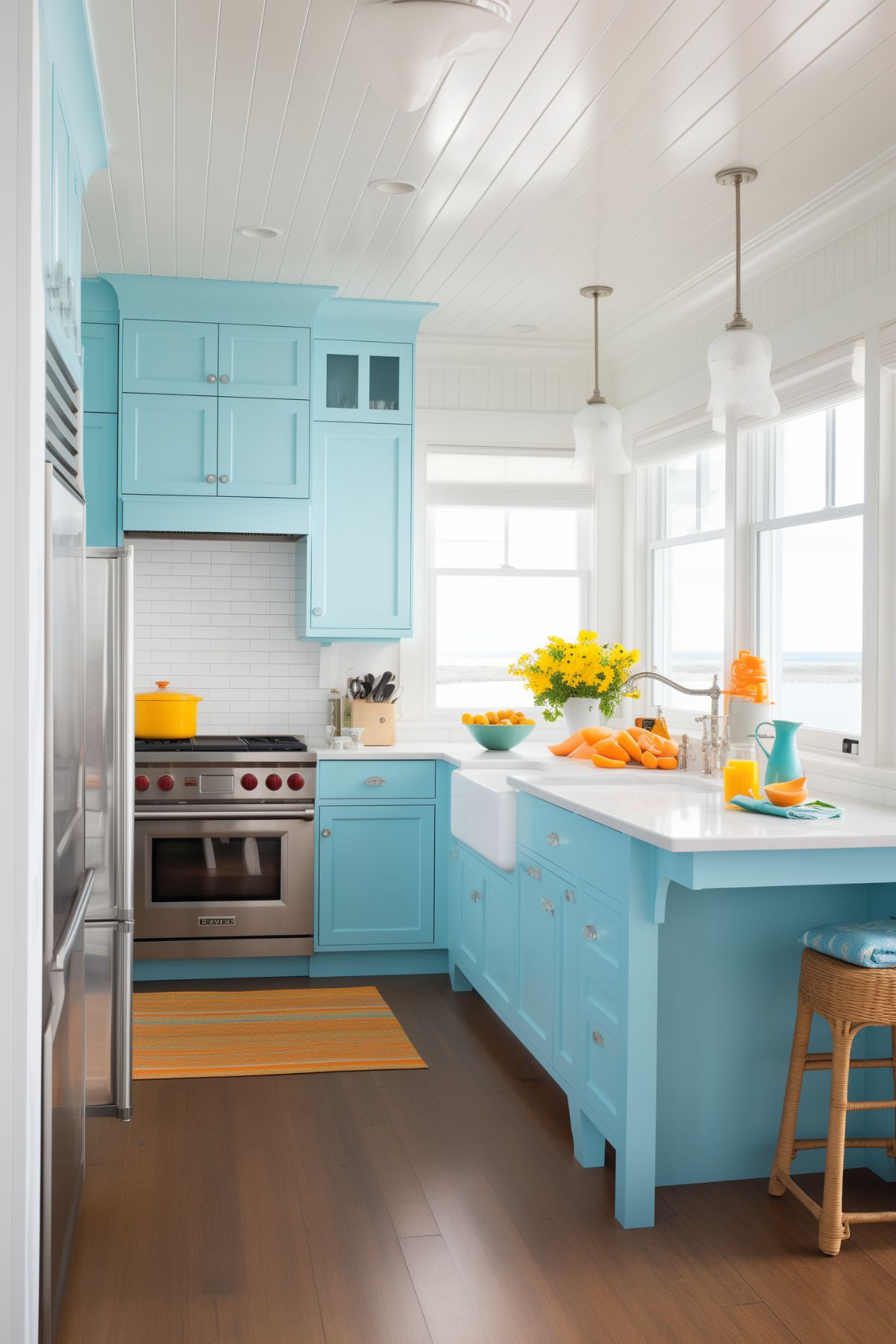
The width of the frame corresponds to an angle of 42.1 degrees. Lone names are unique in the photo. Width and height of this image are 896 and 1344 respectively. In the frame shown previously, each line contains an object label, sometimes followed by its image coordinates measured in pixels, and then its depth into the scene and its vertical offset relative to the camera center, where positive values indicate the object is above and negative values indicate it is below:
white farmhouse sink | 3.73 -0.52
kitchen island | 2.63 -0.77
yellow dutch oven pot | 4.84 -0.23
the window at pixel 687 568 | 4.73 +0.40
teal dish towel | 2.85 -0.37
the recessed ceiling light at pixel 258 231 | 3.95 +1.46
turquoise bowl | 4.83 -0.31
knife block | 5.09 -0.27
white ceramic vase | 4.80 -0.22
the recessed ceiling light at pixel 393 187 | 3.48 +1.43
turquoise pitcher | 3.07 -0.26
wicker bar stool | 2.57 -0.80
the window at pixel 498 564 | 5.48 +0.46
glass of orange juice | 3.17 -0.32
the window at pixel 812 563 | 3.78 +0.34
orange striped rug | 3.74 -1.31
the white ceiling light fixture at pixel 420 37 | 2.25 +1.23
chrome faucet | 3.95 -0.27
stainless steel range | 4.64 -0.78
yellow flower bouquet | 4.77 -0.06
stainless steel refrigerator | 2.91 -0.43
